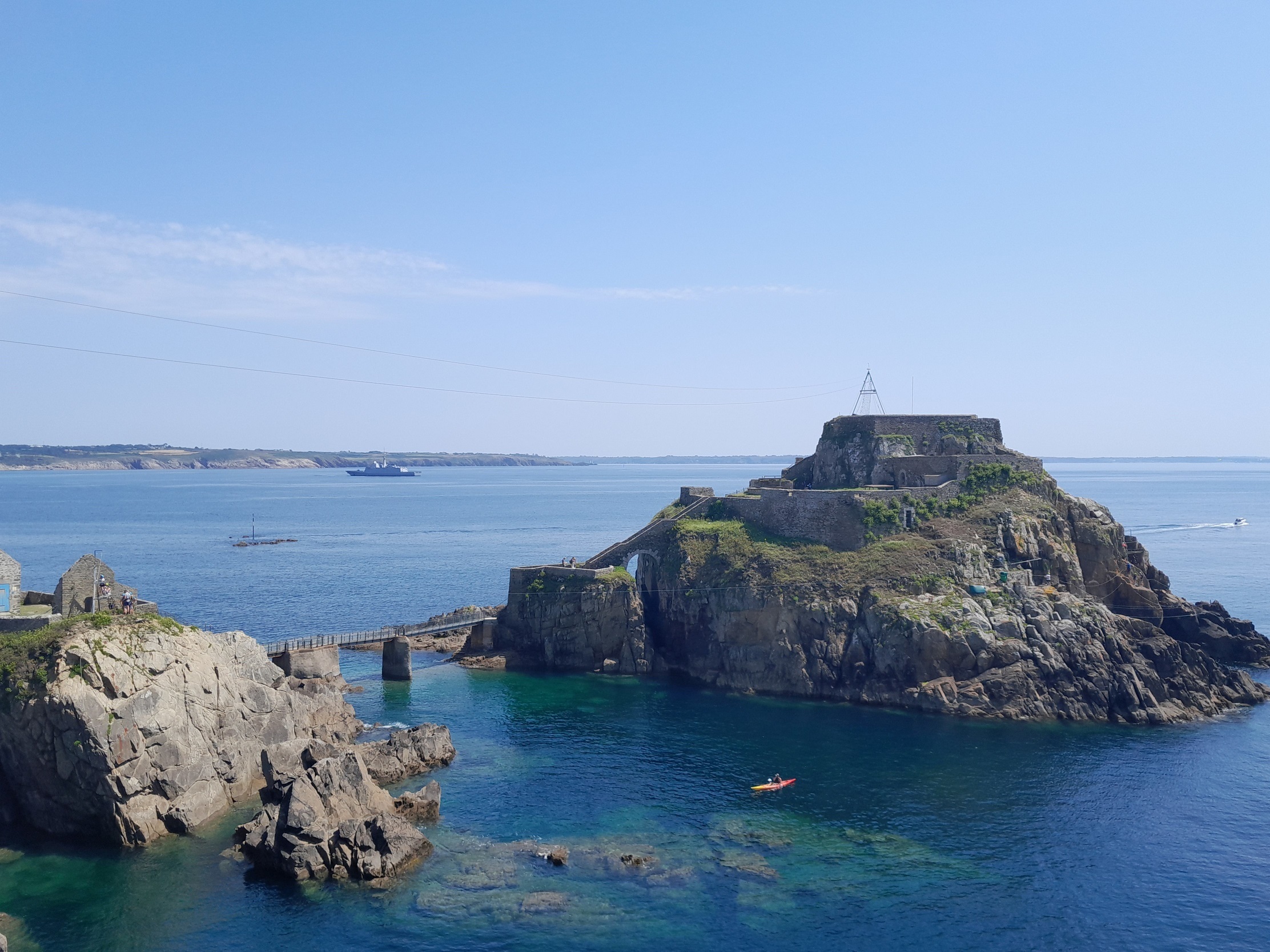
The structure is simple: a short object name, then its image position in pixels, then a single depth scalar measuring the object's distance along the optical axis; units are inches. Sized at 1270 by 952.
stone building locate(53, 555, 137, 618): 1980.8
